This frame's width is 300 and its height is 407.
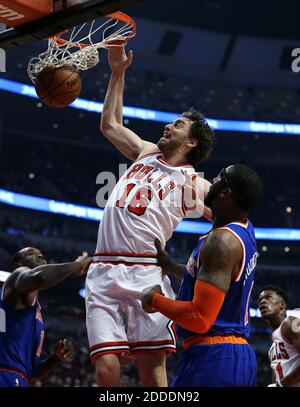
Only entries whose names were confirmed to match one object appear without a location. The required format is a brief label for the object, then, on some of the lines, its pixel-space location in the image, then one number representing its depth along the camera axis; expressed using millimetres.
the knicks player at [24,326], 5191
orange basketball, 5219
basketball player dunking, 4586
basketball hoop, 5383
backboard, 4441
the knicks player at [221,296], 3629
